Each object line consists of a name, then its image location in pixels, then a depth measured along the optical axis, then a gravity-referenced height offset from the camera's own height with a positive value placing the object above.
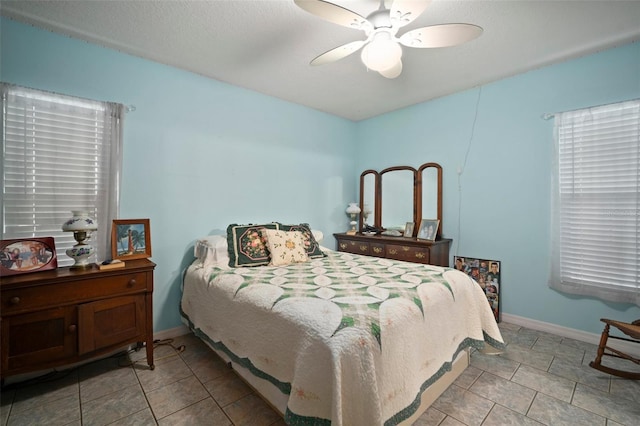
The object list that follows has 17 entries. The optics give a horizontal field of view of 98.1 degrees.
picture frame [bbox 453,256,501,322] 2.92 -0.66
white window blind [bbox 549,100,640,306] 2.24 +0.10
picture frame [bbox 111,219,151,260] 2.18 -0.24
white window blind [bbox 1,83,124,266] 1.94 +0.34
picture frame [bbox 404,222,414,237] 3.53 -0.22
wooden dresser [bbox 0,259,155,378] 1.61 -0.68
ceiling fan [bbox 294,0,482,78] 1.45 +1.06
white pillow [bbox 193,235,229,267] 2.45 -0.37
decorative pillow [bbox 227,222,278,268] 2.43 -0.33
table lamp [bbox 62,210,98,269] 1.87 -0.17
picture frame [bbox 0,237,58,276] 1.71 -0.31
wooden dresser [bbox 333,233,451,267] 3.04 -0.42
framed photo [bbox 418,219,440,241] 3.26 -0.20
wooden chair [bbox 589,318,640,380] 1.81 -0.96
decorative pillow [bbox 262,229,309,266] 2.50 -0.34
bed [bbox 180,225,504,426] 1.17 -0.64
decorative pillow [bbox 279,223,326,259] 2.82 -0.30
